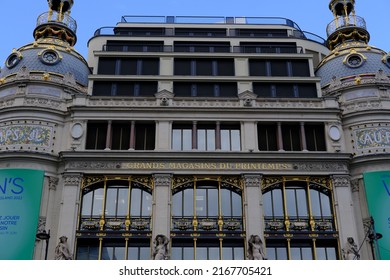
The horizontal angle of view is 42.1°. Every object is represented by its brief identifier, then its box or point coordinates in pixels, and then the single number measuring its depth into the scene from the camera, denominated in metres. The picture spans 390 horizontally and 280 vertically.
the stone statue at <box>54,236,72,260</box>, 34.19
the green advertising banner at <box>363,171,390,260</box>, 35.84
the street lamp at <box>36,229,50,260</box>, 27.08
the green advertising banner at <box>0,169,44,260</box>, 34.97
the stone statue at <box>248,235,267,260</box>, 34.29
